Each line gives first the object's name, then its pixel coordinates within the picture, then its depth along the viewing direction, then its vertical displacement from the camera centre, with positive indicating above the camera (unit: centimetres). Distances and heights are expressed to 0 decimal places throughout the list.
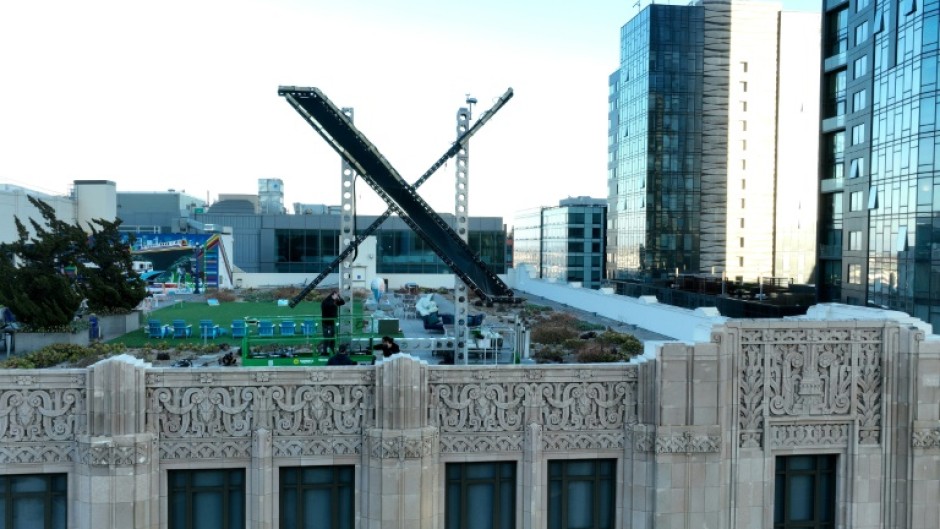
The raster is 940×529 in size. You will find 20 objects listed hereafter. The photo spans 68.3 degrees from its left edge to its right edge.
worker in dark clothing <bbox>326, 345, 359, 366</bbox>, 1639 -257
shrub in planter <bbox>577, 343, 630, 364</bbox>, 2045 -303
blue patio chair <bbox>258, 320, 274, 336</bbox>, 2661 -301
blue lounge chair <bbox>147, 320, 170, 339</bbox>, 2658 -307
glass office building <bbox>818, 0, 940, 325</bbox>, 4194 +702
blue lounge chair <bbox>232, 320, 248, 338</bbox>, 2732 -312
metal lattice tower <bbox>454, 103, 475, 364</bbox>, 2023 +100
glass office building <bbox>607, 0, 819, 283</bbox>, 8900 +1553
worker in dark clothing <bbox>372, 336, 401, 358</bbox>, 1739 -237
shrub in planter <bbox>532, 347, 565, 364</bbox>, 2070 -314
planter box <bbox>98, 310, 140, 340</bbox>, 2866 -314
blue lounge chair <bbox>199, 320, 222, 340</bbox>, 2606 -299
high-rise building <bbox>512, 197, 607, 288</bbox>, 12475 +237
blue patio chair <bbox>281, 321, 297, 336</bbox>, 2552 -282
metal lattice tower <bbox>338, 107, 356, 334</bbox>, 2022 +70
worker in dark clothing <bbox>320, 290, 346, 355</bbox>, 2077 -180
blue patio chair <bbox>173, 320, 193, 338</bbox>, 2648 -305
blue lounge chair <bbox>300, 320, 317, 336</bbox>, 2539 -292
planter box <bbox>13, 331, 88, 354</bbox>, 2358 -311
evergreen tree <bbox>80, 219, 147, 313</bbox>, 2917 -122
